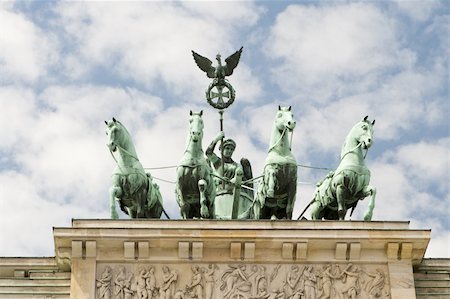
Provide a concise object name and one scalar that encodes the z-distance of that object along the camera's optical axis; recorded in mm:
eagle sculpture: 30281
